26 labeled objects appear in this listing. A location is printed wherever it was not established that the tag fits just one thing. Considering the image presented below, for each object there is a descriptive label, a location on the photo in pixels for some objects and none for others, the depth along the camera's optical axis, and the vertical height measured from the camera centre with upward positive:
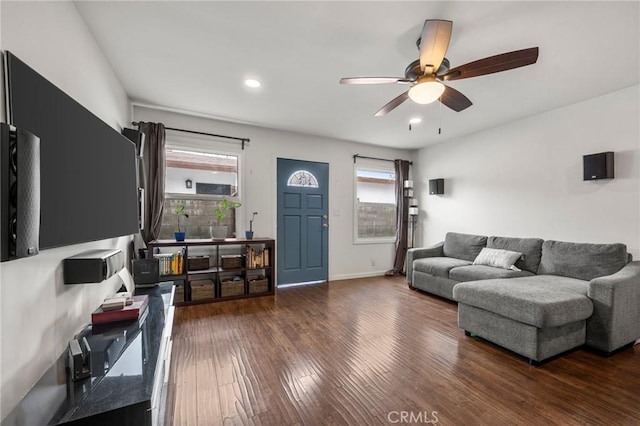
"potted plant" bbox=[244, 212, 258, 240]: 3.85 -0.25
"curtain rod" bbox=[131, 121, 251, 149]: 3.37 +1.16
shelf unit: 3.43 -0.80
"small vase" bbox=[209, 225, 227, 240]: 3.65 -0.24
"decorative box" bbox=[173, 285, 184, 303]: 3.40 -1.03
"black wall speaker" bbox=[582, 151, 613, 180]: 2.89 +0.53
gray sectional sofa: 2.07 -0.75
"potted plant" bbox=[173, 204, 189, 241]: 3.42 -0.01
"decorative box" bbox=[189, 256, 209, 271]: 3.51 -0.64
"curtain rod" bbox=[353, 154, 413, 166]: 5.00 +1.10
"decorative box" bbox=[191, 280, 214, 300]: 3.43 -0.99
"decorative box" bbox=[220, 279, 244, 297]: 3.60 -1.01
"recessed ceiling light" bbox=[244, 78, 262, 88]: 2.72 +1.38
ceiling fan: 1.63 +1.04
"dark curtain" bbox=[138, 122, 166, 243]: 3.35 +0.47
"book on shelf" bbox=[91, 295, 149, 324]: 1.61 -0.61
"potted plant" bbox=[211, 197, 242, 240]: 3.65 -0.15
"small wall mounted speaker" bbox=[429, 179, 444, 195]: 4.85 +0.51
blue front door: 4.38 -0.11
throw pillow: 3.36 -0.58
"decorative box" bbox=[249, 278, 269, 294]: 3.80 -1.03
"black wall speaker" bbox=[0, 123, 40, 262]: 0.78 +0.08
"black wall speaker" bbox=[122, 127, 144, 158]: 2.54 +0.76
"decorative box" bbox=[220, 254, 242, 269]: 3.67 -0.65
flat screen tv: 0.98 +0.27
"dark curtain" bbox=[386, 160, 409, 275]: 5.25 -0.14
